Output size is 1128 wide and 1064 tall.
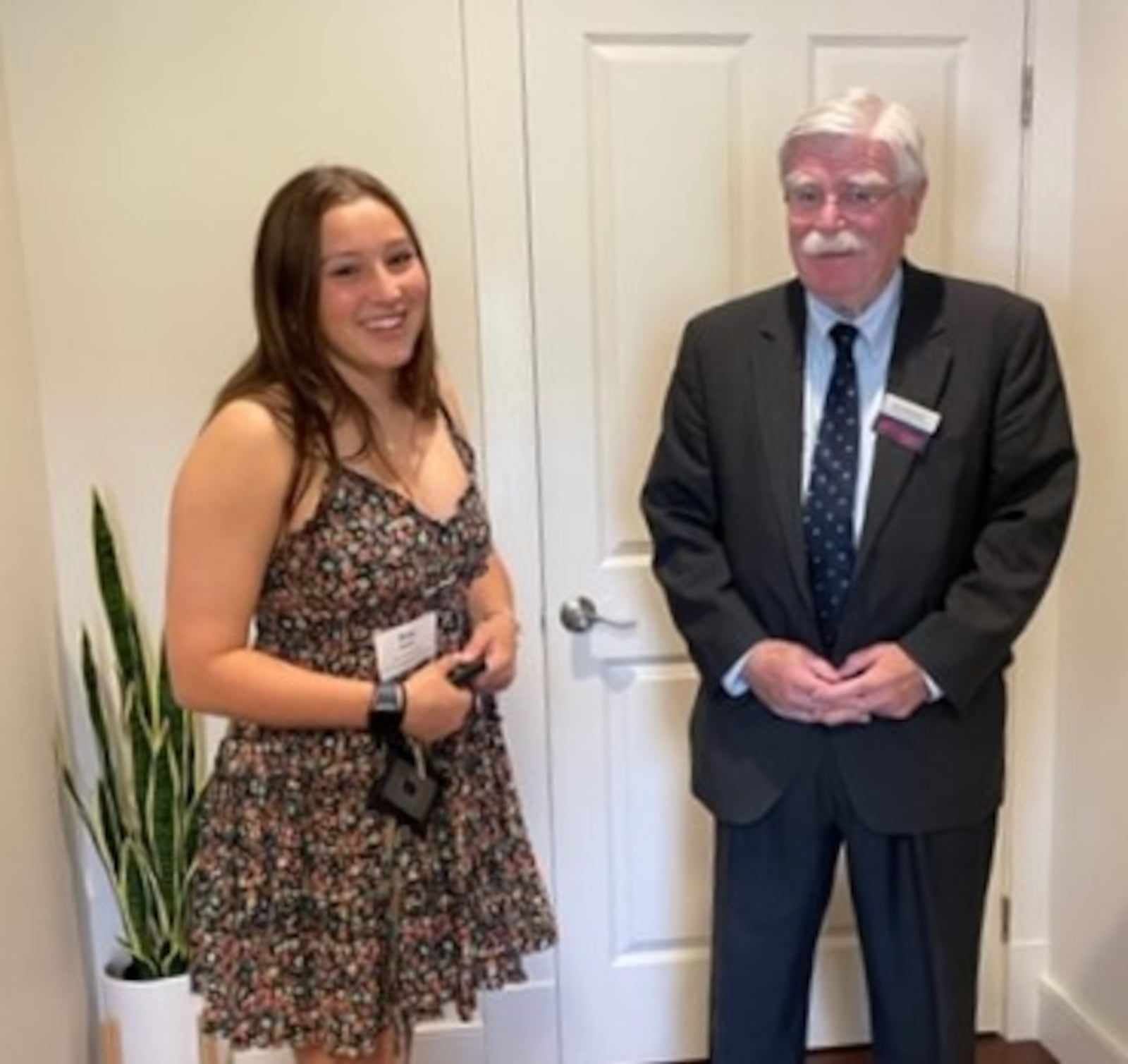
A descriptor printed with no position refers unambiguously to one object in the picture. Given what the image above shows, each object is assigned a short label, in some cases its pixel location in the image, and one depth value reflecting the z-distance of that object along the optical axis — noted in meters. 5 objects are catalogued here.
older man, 1.72
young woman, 1.53
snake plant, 2.13
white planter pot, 2.20
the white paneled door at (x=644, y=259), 2.24
